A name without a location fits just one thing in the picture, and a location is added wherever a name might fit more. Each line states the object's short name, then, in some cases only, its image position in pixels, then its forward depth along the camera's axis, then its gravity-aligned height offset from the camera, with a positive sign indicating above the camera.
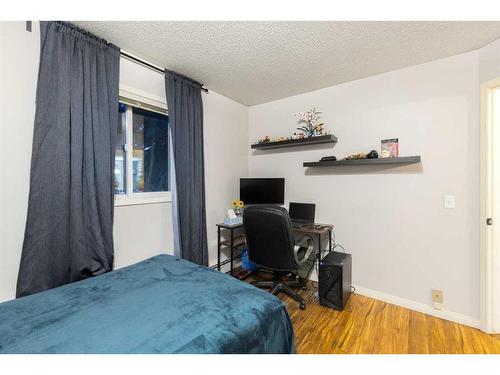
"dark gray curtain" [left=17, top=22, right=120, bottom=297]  1.44 +0.18
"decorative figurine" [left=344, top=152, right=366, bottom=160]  2.38 +0.30
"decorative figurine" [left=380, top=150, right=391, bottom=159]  2.28 +0.31
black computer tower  2.17 -1.00
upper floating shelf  2.55 +0.54
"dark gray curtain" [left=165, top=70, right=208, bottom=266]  2.28 +0.23
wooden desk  2.38 -0.62
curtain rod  1.93 +1.17
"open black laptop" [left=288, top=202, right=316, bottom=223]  2.79 -0.36
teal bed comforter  0.85 -0.61
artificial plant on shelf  2.72 +0.77
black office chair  1.97 -0.54
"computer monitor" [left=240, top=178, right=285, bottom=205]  2.99 -0.08
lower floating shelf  2.08 +0.23
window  2.07 +0.33
